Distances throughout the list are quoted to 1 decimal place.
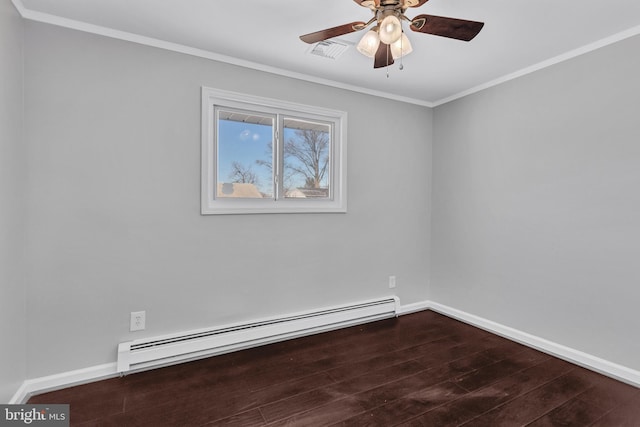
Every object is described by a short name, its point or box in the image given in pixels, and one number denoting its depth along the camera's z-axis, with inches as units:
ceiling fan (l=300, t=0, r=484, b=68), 60.8
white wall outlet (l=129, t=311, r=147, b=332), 90.8
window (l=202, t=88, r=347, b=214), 103.7
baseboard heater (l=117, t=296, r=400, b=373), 88.6
